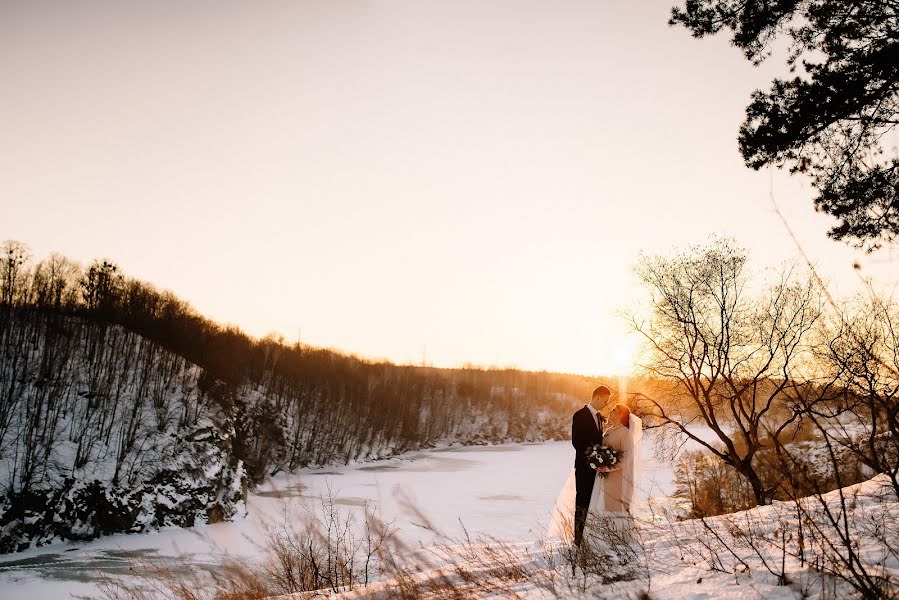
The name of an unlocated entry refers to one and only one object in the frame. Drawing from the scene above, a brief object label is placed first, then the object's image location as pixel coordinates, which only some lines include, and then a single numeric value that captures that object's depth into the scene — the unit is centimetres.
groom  664
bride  672
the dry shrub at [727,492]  1274
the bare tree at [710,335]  1706
